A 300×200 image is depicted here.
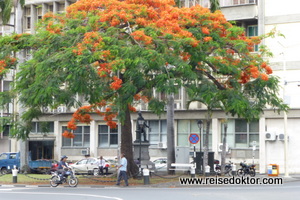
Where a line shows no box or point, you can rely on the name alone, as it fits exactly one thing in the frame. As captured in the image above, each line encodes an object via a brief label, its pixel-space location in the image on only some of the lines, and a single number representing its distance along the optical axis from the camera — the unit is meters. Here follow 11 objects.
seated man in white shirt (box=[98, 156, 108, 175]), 45.69
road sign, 37.06
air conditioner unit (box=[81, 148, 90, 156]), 56.31
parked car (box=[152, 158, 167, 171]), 46.09
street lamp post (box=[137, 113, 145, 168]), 35.53
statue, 35.92
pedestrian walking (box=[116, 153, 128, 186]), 31.56
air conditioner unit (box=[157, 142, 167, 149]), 53.02
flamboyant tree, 29.06
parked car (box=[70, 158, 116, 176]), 47.88
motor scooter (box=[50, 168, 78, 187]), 31.39
